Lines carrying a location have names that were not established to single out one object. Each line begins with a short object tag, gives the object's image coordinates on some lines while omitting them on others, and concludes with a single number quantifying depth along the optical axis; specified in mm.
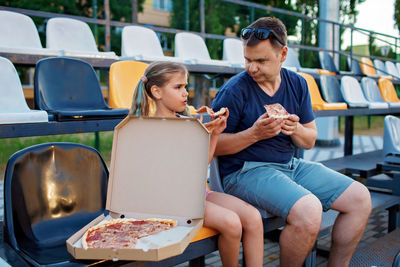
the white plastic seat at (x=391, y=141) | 3375
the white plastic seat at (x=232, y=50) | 5407
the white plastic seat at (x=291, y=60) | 6488
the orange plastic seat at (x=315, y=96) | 4085
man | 1710
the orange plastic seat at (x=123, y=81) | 2950
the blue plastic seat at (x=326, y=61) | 6778
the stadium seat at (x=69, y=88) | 2466
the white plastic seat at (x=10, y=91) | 2389
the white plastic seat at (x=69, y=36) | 3773
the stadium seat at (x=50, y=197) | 1396
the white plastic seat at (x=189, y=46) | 4844
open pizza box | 1389
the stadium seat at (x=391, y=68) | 9539
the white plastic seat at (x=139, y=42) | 4227
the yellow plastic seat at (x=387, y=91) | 6360
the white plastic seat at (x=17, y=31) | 3420
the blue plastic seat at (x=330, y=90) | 4875
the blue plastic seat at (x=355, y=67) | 7969
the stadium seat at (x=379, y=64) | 9266
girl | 1541
